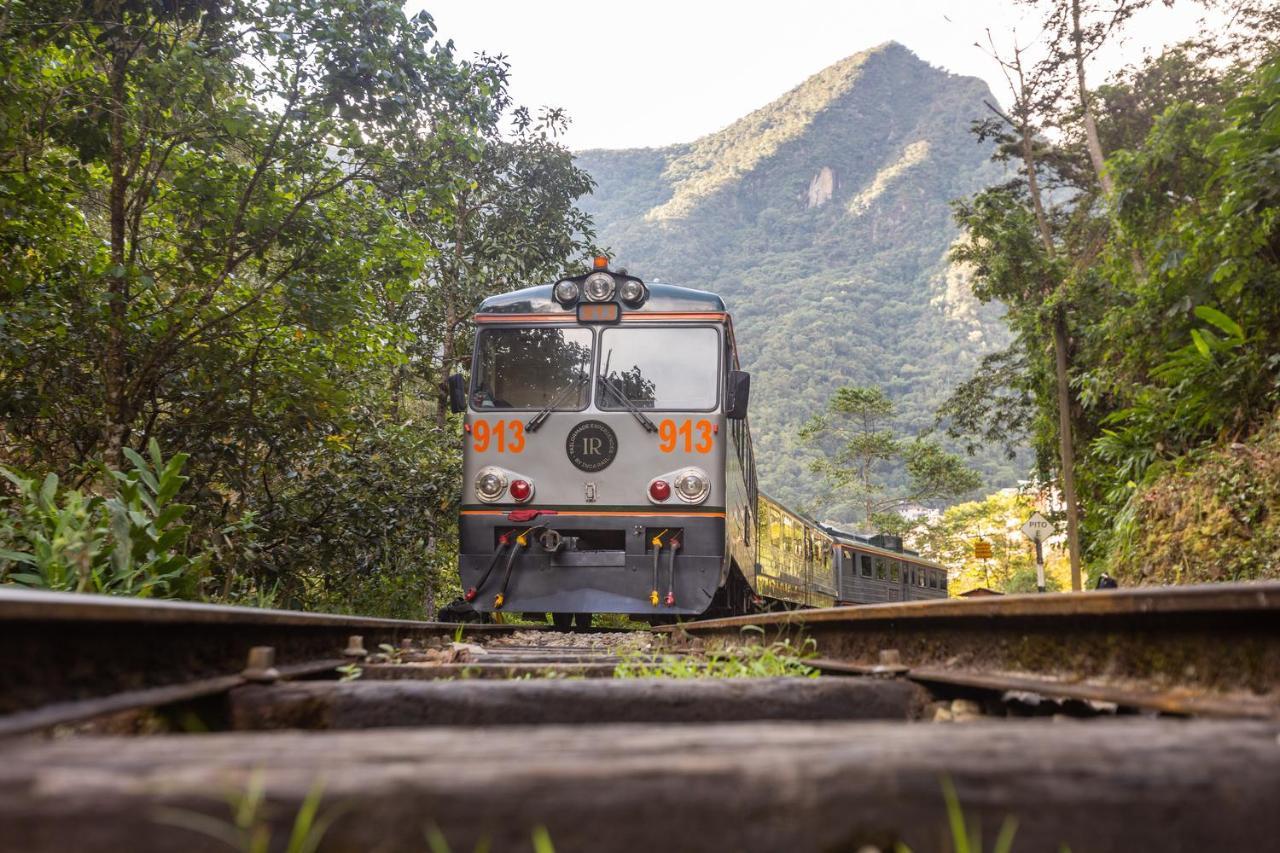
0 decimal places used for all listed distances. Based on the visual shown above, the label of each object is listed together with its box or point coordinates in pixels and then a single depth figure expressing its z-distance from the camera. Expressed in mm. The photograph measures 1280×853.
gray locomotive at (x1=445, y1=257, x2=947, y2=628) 7992
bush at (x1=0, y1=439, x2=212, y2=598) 4938
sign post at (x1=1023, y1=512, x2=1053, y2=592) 17438
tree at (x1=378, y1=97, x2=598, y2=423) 16141
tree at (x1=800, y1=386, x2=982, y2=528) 43406
